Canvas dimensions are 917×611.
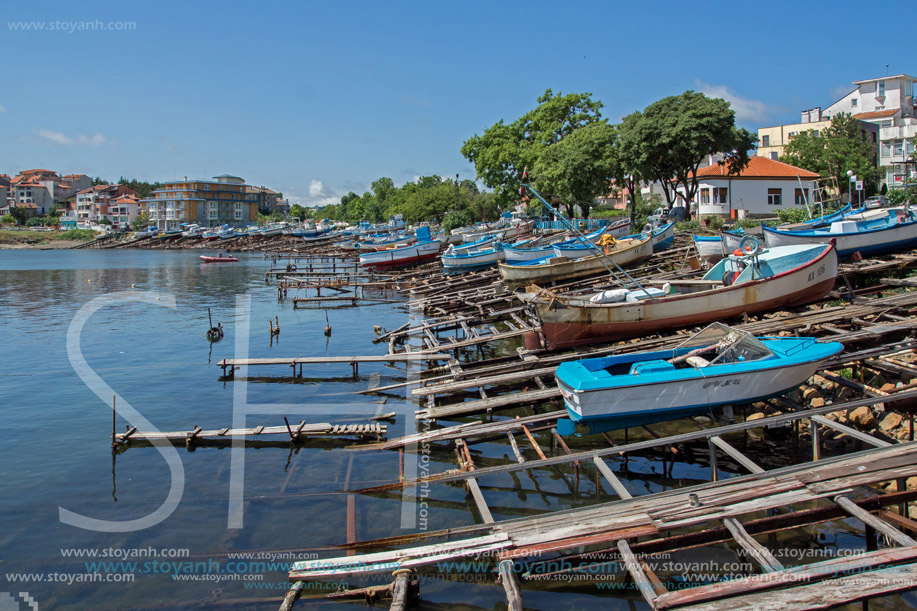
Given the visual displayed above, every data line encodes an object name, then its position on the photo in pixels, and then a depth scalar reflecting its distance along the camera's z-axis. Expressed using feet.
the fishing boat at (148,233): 405.80
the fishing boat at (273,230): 355.36
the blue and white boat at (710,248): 78.59
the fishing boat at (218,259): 235.40
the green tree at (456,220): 249.75
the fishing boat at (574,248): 99.35
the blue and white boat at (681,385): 34.09
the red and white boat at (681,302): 52.49
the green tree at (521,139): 189.67
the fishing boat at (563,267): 89.04
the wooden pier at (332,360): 56.90
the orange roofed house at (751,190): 150.92
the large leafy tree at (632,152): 128.23
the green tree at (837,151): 167.22
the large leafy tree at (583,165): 149.18
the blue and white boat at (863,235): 71.41
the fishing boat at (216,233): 375.45
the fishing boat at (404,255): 164.04
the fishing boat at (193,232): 388.70
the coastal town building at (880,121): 203.41
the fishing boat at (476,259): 121.90
